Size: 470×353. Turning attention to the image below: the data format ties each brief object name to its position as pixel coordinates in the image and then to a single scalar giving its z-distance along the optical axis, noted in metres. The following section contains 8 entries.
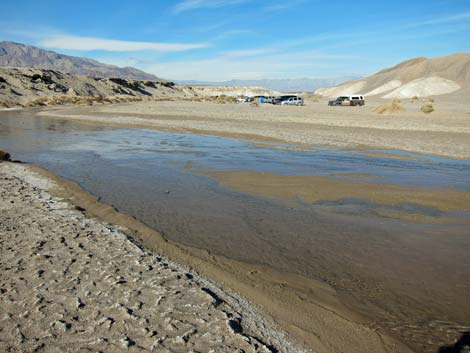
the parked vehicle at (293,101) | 59.60
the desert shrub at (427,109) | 34.78
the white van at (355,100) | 53.81
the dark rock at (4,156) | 12.41
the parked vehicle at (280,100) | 64.64
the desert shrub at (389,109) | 36.72
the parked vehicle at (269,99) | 67.86
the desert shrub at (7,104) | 48.25
